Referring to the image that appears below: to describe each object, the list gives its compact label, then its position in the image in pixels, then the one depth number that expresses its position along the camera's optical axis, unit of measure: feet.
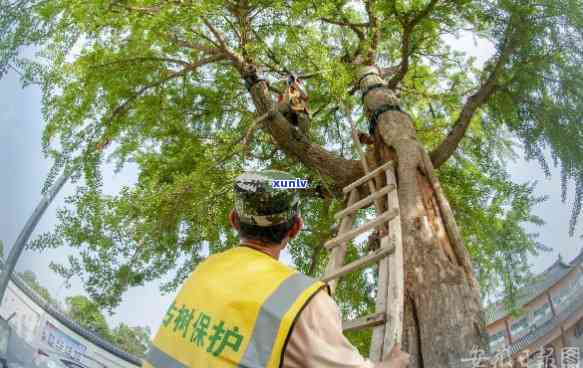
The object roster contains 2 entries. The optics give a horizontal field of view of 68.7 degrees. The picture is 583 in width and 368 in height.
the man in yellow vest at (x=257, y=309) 2.32
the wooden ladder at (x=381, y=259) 4.73
